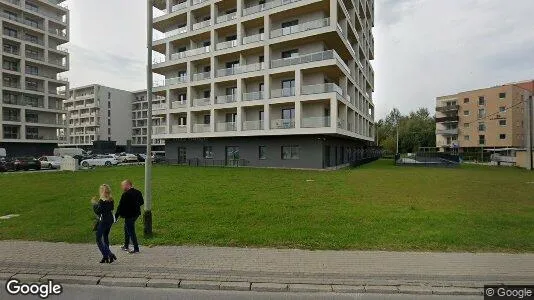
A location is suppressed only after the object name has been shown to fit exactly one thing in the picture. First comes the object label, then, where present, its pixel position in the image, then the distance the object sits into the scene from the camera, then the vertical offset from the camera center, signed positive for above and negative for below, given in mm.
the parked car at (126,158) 44025 -1613
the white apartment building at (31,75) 47750 +11970
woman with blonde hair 5684 -1398
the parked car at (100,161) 34719 -1731
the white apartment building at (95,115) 87000 +9390
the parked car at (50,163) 33062 -1798
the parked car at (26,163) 29828 -1719
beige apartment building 61438 +6885
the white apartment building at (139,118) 95088 +9253
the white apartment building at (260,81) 27984 +7148
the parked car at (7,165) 28844 -1817
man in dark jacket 6078 -1294
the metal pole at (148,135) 7219 +300
